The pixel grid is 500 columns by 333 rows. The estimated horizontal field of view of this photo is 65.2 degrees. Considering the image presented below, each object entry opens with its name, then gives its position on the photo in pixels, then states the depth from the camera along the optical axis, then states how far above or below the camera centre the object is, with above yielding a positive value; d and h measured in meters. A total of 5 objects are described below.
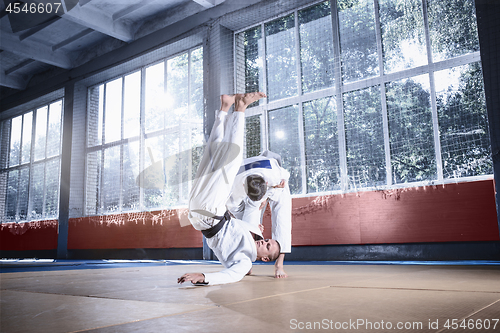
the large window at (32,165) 9.32 +1.71
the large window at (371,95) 4.68 +1.74
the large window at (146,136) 7.17 +1.86
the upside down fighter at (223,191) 2.34 +0.23
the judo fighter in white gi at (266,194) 2.82 +0.25
